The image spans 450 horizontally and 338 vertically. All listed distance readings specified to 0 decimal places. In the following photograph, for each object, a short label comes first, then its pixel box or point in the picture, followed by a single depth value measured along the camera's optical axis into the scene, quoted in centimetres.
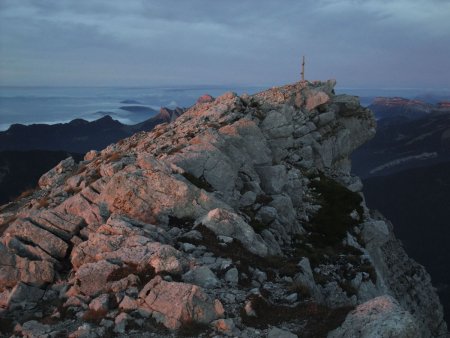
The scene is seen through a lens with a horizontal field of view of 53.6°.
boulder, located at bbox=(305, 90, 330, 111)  4031
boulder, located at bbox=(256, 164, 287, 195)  2542
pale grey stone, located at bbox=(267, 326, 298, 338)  1135
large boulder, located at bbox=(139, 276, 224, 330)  1199
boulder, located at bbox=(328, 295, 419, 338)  1093
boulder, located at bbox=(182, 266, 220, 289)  1360
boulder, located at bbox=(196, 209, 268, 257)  1678
